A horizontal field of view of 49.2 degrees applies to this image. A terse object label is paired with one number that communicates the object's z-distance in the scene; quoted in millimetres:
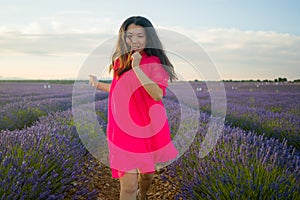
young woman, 2068
